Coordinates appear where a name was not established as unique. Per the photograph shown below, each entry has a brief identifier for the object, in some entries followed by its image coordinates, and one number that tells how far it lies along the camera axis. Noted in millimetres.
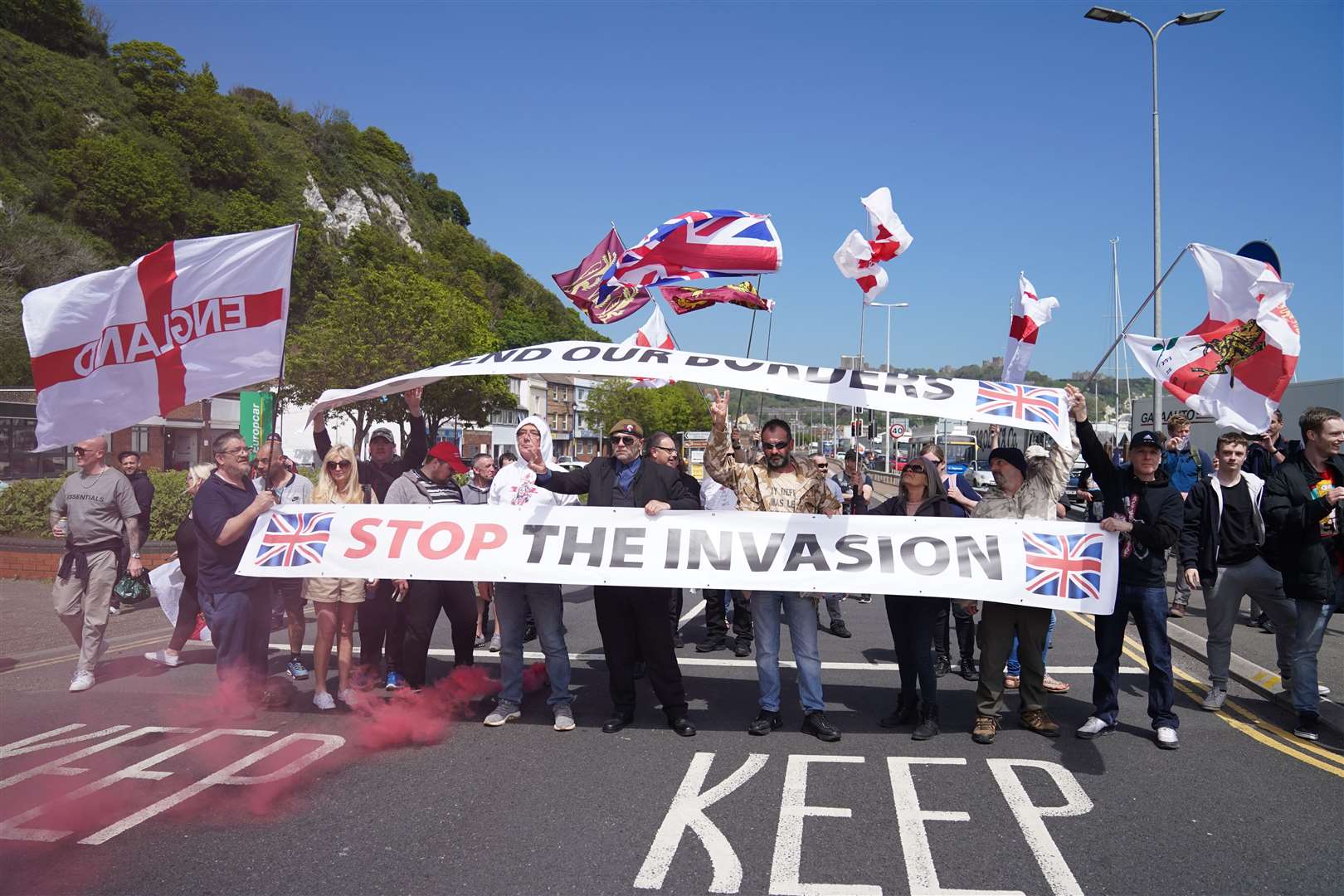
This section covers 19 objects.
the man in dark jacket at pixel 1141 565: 5770
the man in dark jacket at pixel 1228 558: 6320
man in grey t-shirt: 7141
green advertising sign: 22984
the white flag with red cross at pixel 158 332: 6238
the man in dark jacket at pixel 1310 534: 5992
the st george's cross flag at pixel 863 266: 8156
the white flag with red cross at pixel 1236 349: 6023
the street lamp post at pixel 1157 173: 18094
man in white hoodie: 6180
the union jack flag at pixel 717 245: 8547
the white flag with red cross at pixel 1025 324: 7227
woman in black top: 5969
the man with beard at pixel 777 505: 5938
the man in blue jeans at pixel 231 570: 6180
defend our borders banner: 6105
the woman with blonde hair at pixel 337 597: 6566
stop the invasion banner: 5844
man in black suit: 6062
